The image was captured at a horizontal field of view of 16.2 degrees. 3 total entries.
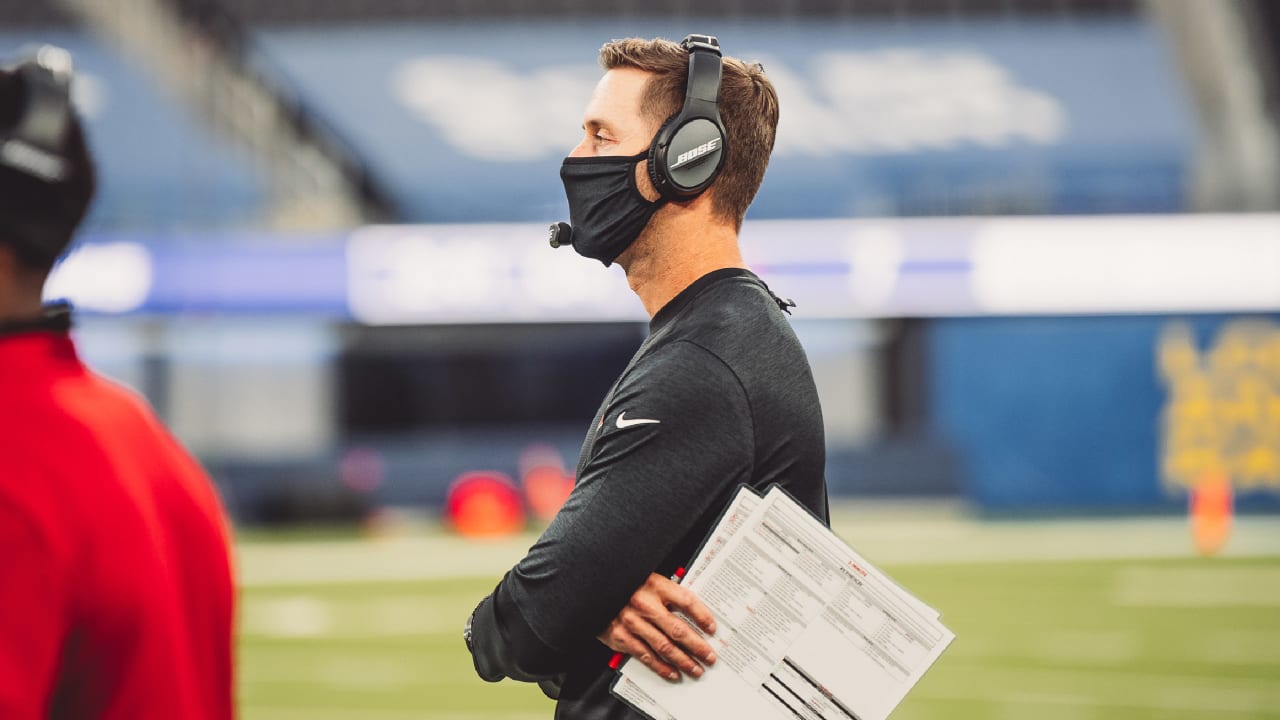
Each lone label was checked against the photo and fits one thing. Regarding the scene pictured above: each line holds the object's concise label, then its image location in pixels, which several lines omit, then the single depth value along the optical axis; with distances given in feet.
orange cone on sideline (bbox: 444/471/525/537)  77.02
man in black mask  13.33
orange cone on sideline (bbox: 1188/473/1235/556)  67.84
